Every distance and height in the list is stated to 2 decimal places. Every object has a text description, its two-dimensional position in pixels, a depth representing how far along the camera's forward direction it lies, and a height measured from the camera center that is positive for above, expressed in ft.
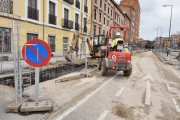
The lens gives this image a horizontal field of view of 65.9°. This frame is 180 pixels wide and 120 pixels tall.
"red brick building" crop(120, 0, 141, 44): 216.51 +78.38
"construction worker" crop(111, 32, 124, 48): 23.59 +2.45
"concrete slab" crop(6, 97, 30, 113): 10.33 -4.20
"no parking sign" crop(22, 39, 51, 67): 10.73 +0.04
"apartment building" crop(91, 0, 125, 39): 84.16 +27.44
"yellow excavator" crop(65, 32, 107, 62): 31.06 +2.75
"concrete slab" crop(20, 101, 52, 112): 10.28 -4.07
